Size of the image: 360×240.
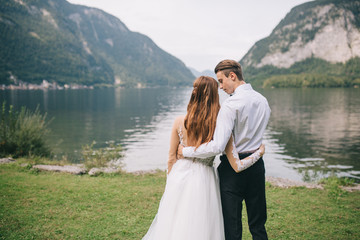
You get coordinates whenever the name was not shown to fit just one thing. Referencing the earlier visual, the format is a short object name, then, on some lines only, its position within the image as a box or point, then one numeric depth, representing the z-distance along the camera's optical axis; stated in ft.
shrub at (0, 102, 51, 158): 44.80
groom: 11.87
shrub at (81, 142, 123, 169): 43.48
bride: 12.35
